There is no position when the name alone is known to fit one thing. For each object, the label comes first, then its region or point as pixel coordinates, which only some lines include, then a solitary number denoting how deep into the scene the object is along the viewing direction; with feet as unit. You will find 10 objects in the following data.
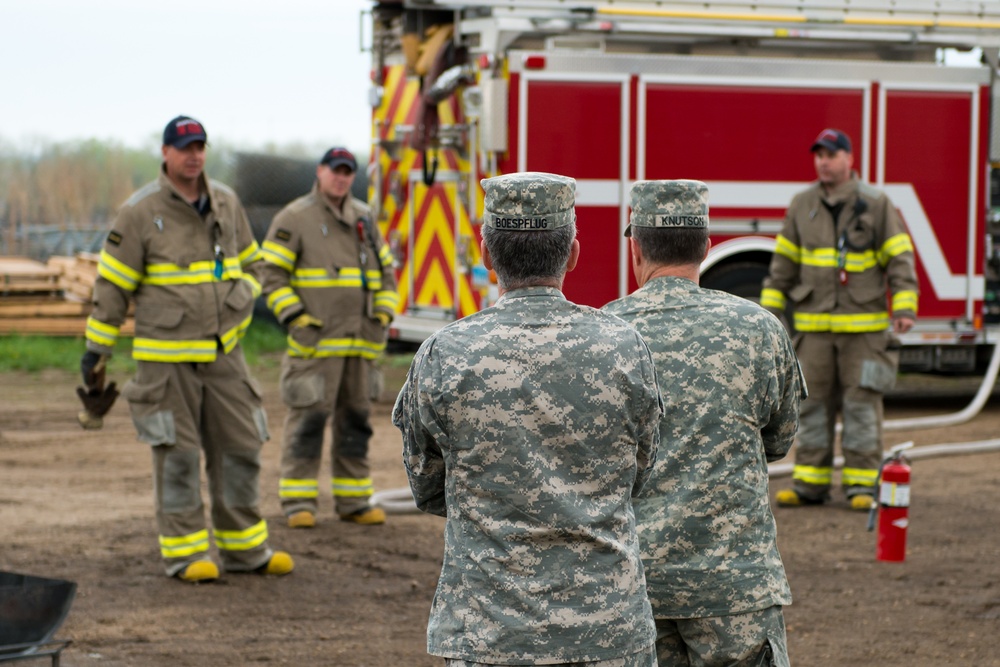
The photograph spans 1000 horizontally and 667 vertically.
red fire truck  63.82
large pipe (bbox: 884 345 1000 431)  67.05
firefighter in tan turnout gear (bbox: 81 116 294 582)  39.65
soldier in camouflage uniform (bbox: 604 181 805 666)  20.63
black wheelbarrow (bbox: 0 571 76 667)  26.78
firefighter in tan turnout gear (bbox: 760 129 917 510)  50.62
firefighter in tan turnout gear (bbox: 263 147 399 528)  48.34
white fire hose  50.75
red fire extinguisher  41.22
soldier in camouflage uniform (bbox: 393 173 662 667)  17.08
